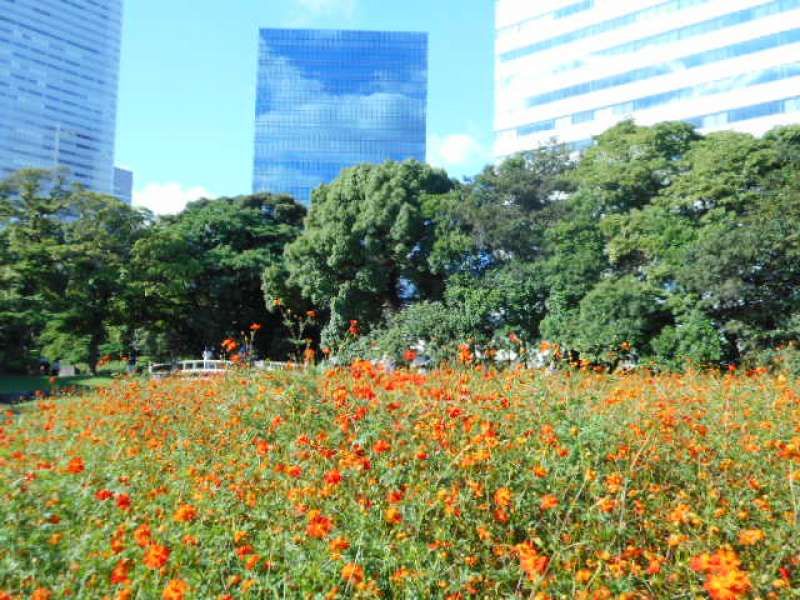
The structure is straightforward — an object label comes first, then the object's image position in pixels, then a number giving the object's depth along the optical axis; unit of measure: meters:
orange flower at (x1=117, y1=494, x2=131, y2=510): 2.11
